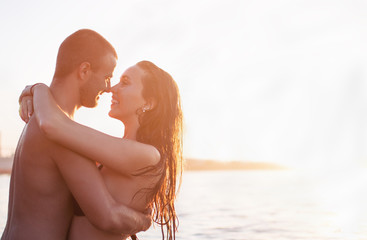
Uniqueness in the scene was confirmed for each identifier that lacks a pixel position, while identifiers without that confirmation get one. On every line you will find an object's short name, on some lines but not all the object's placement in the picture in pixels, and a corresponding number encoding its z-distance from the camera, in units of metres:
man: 2.64
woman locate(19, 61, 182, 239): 2.63
